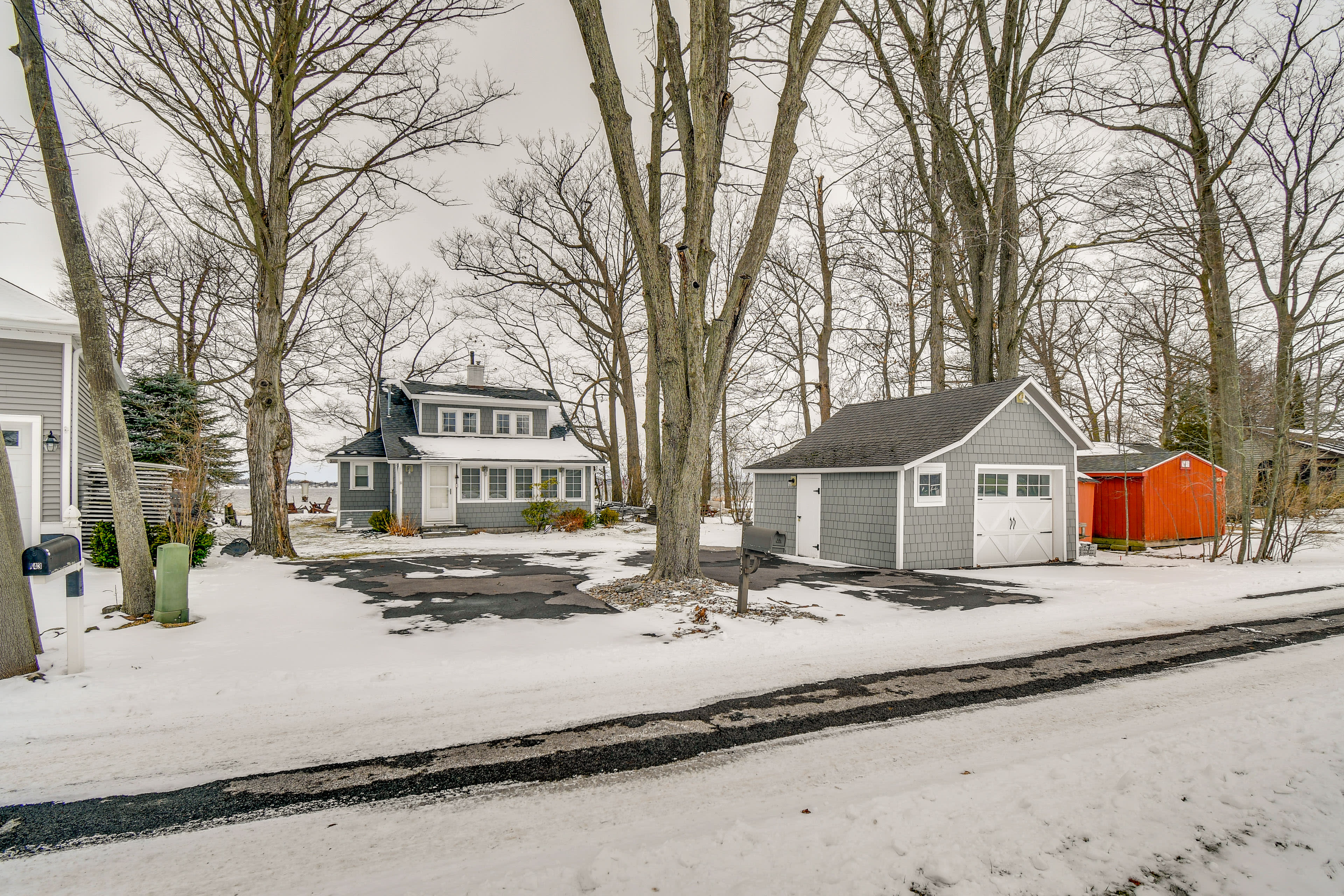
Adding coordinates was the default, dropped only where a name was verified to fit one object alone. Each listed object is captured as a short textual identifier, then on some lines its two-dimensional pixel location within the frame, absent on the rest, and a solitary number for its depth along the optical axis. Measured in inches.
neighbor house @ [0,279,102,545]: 391.5
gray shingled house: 805.9
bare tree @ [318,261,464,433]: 1120.2
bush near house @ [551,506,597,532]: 789.2
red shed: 640.4
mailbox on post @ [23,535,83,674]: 184.4
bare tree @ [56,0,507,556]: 426.6
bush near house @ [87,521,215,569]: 378.3
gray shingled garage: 470.6
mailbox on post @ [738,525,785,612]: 288.0
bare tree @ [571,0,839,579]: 320.2
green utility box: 249.8
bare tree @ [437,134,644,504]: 869.8
